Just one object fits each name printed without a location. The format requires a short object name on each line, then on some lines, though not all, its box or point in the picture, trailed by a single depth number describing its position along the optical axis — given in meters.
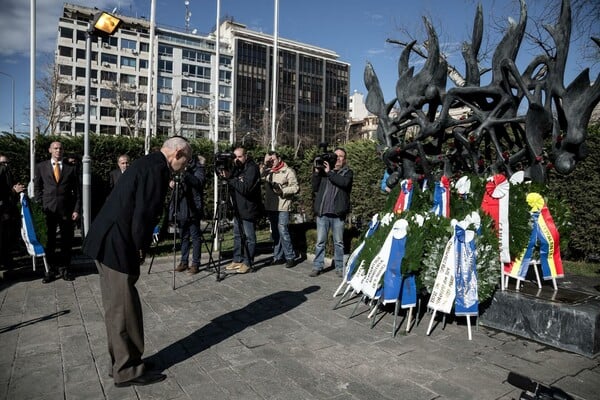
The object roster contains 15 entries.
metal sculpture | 5.15
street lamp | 7.12
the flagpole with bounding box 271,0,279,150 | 13.81
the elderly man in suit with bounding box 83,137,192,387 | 3.28
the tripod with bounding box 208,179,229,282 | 7.06
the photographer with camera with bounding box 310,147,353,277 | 7.07
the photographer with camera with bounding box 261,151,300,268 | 7.80
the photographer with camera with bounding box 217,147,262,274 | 7.34
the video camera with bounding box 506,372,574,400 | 1.81
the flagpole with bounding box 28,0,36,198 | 10.06
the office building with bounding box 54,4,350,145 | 68.62
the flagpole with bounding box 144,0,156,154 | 10.02
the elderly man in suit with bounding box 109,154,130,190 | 8.47
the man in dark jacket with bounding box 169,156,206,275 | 7.18
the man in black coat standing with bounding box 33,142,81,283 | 6.93
